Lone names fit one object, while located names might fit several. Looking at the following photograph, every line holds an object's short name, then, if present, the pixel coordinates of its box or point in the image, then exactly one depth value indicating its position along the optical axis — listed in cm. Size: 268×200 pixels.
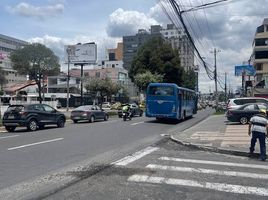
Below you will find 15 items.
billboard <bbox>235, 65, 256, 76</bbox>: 6100
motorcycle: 3481
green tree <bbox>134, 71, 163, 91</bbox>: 6088
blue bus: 3162
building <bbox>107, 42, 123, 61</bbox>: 16348
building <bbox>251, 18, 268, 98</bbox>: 9038
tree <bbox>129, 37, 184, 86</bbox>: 6350
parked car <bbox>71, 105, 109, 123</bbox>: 3341
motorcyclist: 3506
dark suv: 2442
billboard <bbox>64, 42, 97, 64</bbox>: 7434
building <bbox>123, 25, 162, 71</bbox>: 10926
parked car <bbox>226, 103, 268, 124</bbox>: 2842
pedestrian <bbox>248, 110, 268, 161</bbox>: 1304
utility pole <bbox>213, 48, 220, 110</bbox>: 6435
